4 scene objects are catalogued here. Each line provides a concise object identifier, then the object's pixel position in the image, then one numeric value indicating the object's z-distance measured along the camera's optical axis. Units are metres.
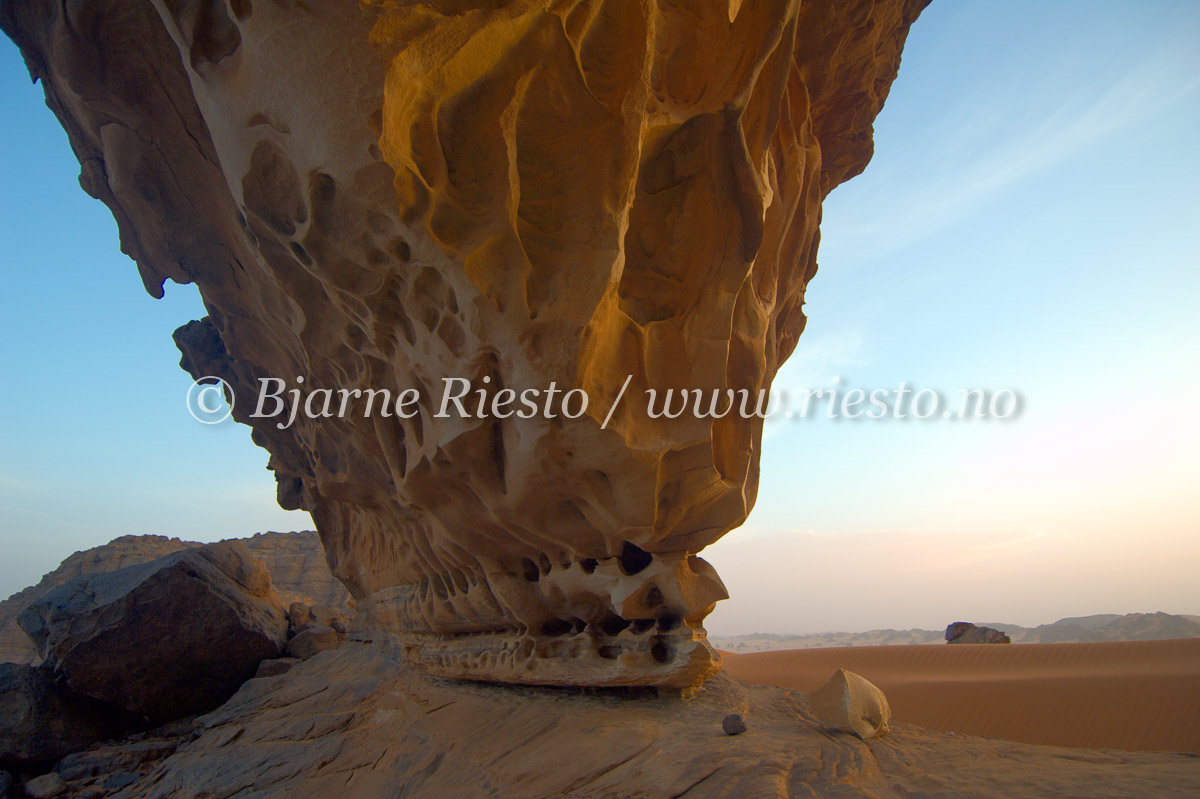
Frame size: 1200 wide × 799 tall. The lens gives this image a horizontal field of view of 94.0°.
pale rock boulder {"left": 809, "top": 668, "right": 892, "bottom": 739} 3.65
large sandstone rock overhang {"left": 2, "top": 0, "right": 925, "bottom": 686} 2.63
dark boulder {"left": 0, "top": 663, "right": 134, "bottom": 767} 5.43
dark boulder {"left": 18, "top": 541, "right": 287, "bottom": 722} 5.92
